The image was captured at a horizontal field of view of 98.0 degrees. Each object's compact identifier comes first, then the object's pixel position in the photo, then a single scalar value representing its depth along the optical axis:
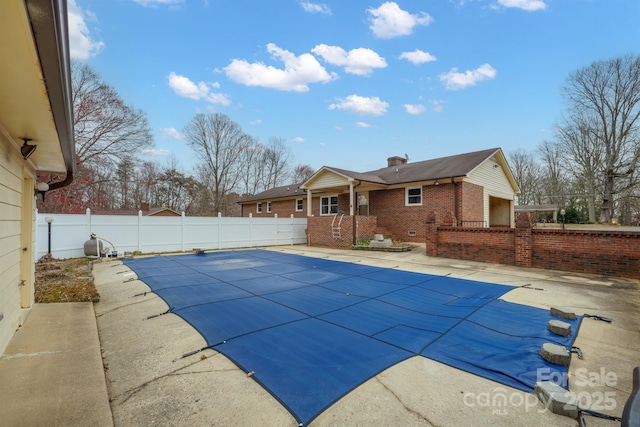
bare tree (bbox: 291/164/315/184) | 38.17
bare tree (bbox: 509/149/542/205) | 35.62
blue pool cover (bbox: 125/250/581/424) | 2.68
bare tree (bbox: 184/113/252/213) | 26.95
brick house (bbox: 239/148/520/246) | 13.48
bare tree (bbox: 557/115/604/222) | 27.05
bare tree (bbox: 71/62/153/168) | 16.32
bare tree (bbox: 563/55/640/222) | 24.33
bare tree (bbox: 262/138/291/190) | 33.53
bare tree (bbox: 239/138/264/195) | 30.33
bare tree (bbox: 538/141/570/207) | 32.22
